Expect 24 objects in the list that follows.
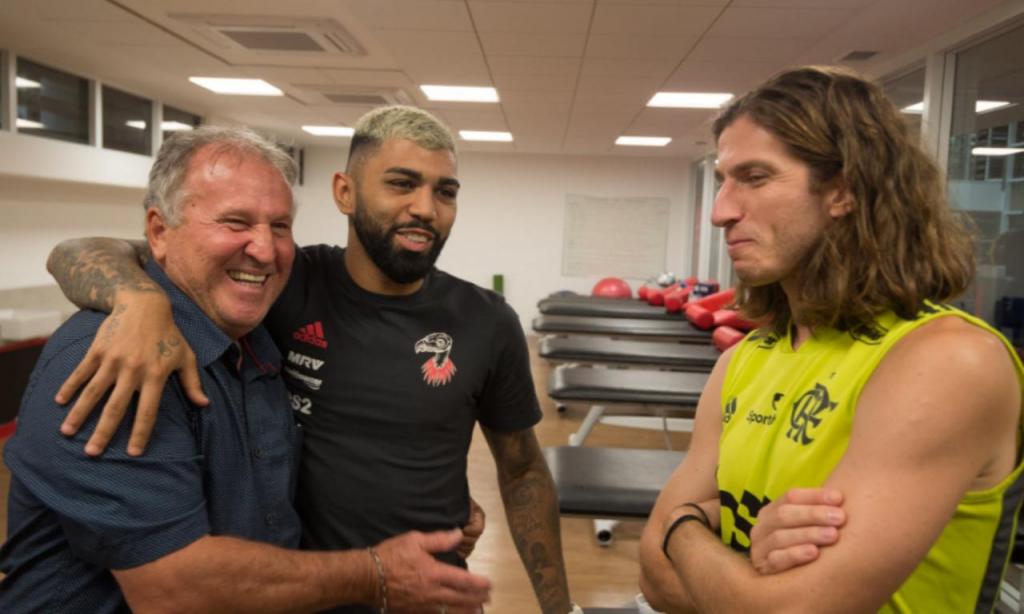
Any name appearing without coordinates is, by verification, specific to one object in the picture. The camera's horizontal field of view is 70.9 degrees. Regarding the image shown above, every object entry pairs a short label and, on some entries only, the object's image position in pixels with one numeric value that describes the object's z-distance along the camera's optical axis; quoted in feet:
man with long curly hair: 2.98
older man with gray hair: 3.30
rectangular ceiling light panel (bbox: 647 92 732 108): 19.75
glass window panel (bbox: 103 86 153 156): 22.74
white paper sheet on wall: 36.58
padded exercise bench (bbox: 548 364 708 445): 12.81
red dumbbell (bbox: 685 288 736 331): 20.08
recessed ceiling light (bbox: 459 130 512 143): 29.19
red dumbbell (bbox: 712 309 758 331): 16.78
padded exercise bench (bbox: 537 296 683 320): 24.70
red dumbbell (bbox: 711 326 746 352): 15.40
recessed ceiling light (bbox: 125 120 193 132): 24.27
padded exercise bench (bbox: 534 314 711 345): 20.18
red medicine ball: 34.02
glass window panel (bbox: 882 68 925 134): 15.31
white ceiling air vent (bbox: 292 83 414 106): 20.43
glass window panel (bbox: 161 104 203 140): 26.20
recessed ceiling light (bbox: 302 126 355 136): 29.76
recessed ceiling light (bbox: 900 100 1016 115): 12.08
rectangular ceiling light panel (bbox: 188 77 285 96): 20.51
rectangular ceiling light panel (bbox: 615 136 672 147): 28.94
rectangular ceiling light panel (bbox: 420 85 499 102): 19.94
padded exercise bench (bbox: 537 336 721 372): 15.75
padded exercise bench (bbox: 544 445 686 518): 8.02
